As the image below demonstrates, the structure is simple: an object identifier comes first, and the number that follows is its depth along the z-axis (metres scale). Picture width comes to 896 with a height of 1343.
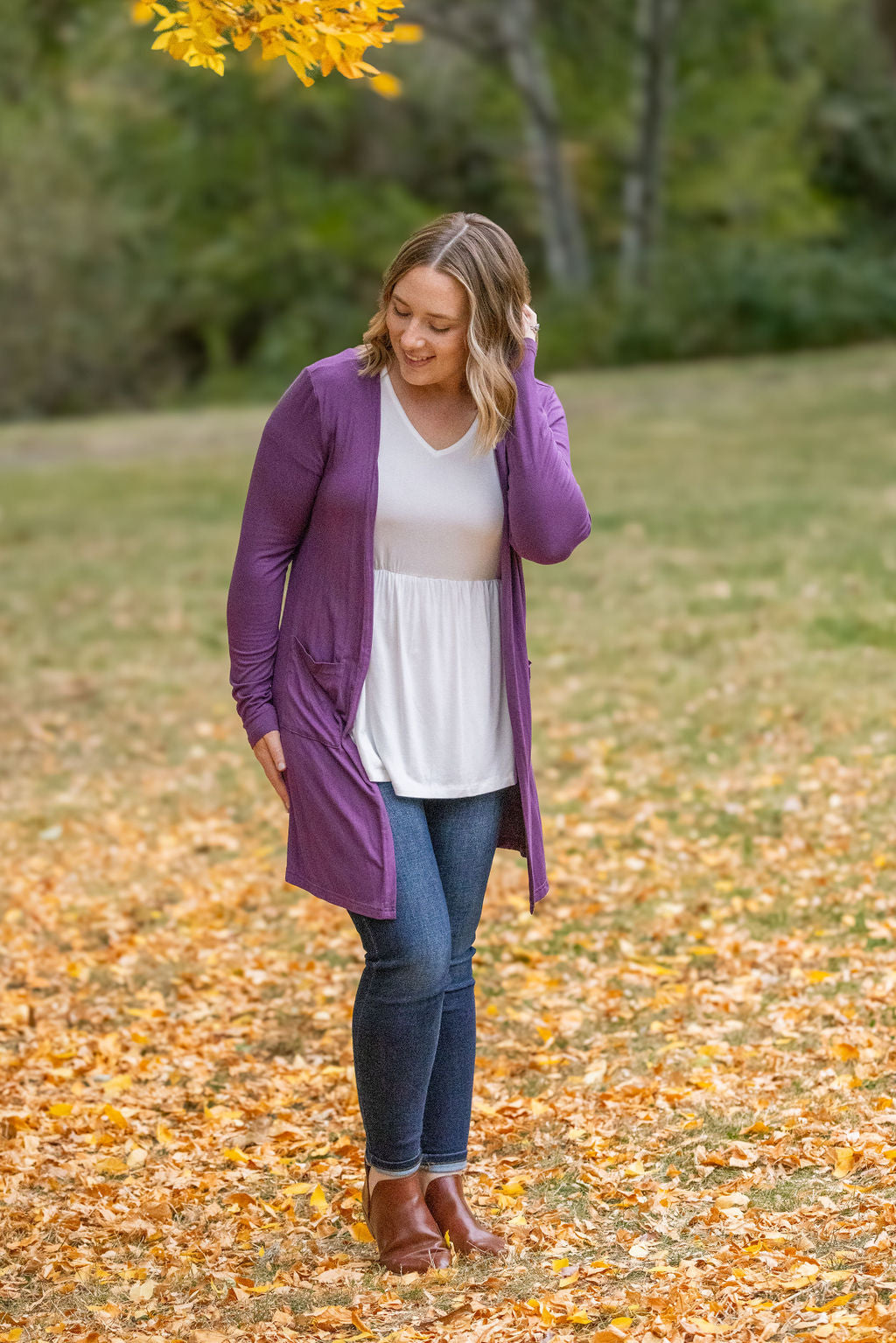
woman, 5.80
